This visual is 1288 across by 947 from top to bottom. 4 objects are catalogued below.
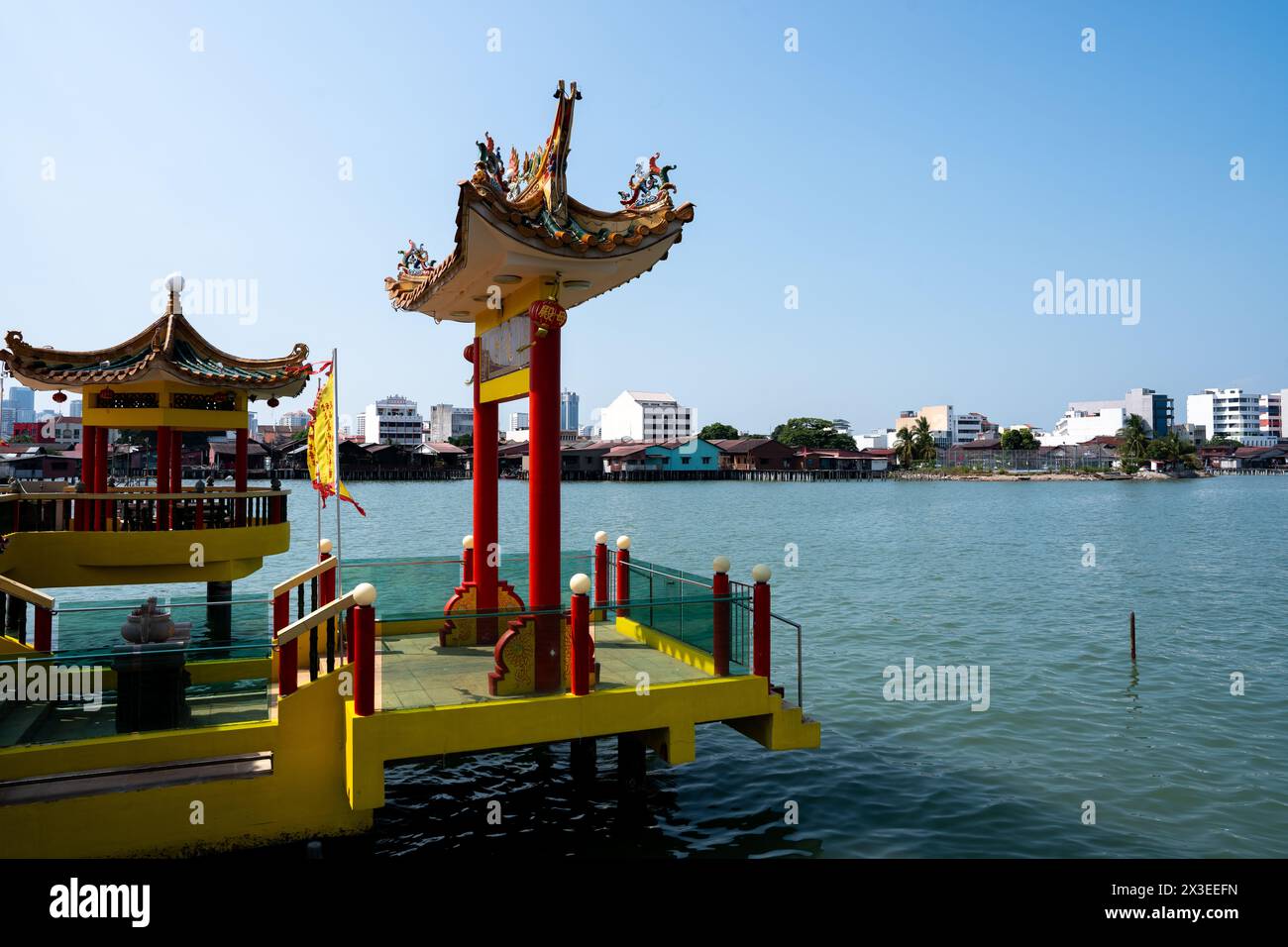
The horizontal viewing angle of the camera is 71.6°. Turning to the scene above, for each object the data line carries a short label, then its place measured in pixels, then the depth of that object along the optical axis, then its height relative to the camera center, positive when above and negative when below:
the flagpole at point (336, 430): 9.80 +0.53
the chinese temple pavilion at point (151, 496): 14.90 -0.29
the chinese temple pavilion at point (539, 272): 9.35 +2.39
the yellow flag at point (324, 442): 10.42 +0.43
